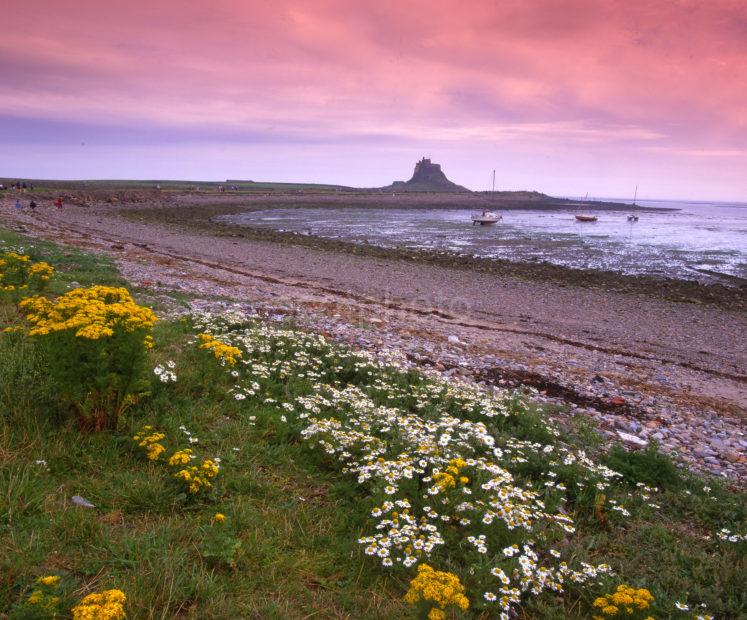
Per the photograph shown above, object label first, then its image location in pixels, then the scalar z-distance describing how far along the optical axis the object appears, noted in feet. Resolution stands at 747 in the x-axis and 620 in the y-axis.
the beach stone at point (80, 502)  15.51
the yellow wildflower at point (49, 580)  11.50
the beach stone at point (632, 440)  26.88
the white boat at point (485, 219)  250.16
